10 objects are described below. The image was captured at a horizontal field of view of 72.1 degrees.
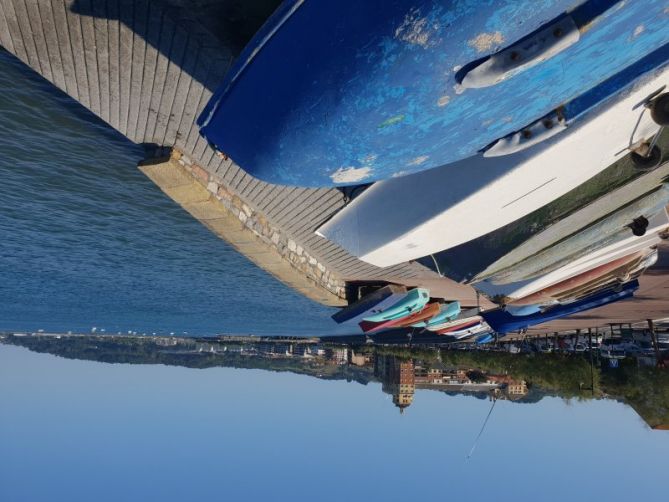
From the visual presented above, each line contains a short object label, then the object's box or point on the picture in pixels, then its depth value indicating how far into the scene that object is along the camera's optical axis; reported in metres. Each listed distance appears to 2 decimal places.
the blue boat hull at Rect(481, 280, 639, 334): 9.03
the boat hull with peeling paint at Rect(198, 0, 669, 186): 1.84
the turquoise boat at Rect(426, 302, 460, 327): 10.56
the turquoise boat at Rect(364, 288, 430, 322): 8.57
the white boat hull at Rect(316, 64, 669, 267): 2.94
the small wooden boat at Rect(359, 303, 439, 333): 9.99
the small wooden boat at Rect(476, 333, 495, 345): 16.77
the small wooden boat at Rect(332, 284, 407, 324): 8.53
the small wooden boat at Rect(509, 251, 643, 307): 6.83
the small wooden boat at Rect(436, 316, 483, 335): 12.35
